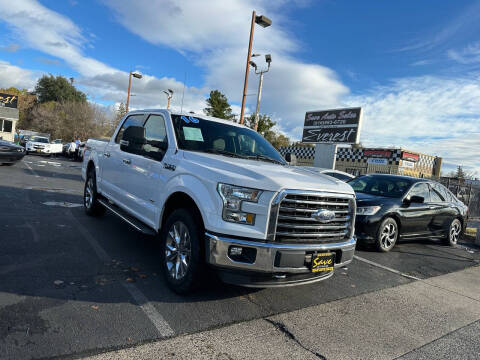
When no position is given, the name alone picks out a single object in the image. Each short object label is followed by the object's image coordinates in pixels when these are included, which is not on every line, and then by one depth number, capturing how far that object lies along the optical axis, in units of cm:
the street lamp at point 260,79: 1661
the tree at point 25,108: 6122
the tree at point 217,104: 3419
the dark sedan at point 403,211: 645
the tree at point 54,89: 6594
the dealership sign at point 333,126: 2245
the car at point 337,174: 1116
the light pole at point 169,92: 1827
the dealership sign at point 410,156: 2472
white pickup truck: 313
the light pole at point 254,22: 1350
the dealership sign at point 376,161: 2440
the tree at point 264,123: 3678
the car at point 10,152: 1351
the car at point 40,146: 2464
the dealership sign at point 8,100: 3912
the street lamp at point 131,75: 2436
